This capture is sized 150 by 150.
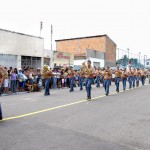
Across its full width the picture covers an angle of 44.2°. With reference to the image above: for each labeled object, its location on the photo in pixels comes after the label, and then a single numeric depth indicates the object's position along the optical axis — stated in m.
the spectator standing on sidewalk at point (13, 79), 11.77
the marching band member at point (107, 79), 10.82
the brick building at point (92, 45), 35.59
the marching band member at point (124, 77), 14.45
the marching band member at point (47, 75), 10.47
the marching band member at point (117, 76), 12.91
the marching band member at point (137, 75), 18.01
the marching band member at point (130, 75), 16.48
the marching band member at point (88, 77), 9.00
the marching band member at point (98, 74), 16.56
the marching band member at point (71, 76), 12.59
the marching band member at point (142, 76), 20.10
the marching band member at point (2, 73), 5.31
